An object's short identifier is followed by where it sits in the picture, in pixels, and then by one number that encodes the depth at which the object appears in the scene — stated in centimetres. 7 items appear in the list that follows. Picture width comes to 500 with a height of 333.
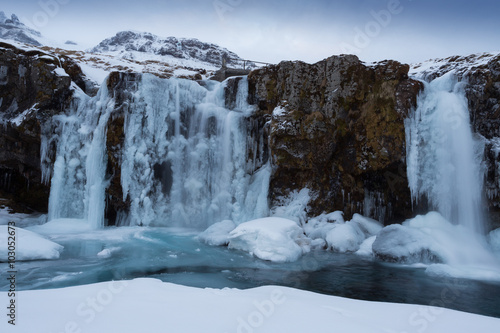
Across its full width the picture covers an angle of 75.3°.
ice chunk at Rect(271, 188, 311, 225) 1277
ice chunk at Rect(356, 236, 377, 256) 989
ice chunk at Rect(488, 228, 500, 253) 1005
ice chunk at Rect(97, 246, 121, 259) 888
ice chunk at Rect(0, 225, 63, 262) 786
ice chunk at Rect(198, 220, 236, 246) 1075
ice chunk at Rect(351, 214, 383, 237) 1159
